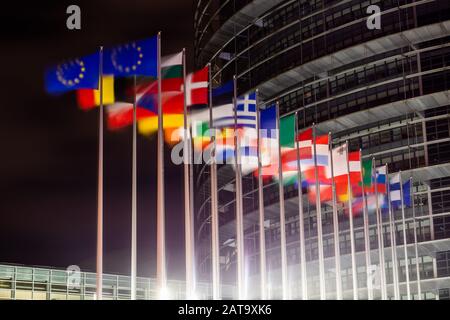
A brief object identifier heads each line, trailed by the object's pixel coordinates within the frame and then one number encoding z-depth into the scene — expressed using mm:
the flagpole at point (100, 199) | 44475
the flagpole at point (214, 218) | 51438
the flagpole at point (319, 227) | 62875
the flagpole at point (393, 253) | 74500
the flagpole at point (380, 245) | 71125
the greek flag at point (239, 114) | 57031
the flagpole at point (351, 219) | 66500
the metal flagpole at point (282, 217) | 58906
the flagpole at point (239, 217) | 53781
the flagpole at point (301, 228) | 61431
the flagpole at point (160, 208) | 44344
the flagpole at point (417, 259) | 82750
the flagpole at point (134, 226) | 45312
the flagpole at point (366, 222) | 69438
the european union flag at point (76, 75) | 48156
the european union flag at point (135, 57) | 48812
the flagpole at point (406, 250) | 77156
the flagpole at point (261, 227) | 57084
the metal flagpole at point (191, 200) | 48259
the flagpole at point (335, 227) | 64375
